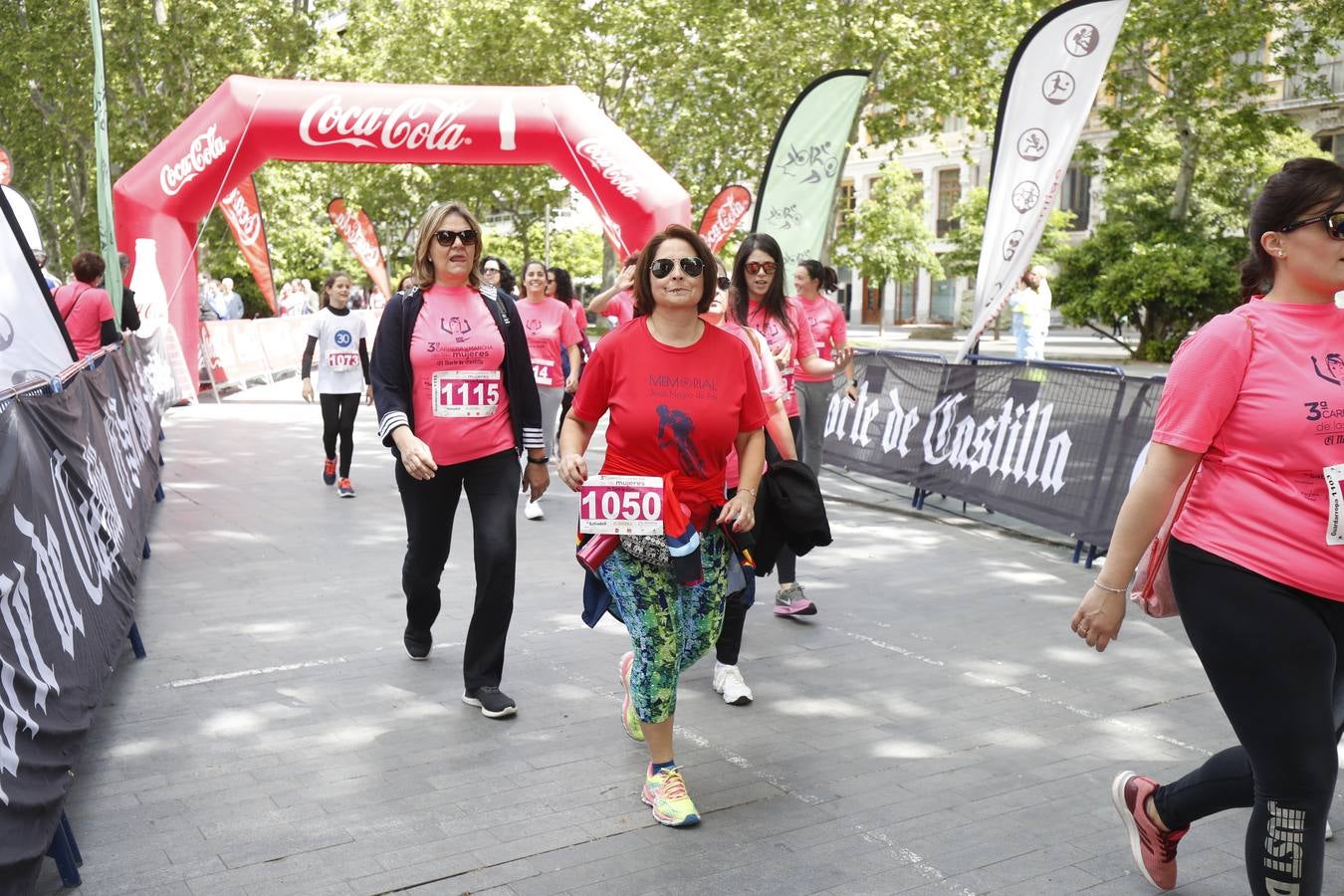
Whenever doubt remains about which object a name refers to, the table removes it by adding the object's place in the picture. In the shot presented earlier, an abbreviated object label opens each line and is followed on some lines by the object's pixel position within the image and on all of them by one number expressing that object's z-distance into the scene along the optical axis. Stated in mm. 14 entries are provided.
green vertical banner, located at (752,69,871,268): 14604
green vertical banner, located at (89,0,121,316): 13305
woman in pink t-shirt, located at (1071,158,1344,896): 2842
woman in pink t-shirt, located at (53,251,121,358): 10258
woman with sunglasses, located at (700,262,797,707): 5207
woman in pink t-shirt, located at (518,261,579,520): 10219
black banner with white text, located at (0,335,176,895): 3389
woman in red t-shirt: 4105
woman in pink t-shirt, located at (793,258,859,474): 7641
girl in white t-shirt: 10922
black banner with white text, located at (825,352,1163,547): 8273
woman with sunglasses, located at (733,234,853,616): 6645
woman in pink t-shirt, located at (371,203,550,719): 5305
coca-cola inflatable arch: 15219
